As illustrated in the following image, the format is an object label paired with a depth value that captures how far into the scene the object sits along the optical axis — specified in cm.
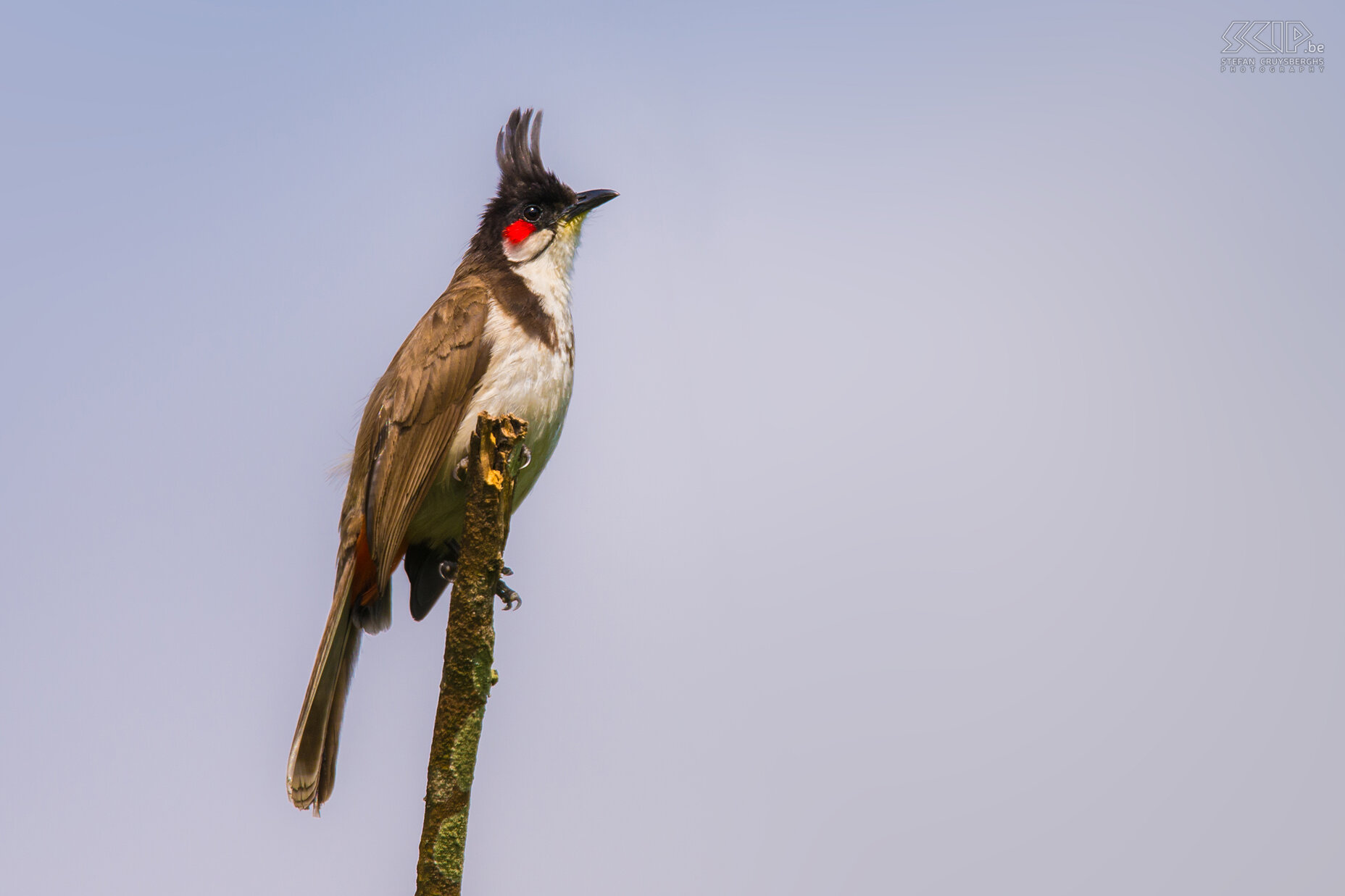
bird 947
